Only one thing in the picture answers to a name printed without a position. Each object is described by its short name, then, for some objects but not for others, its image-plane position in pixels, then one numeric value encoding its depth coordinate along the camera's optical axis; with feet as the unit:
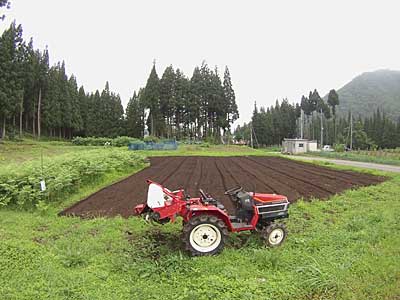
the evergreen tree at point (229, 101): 172.14
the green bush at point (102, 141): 140.66
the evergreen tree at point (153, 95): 165.68
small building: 174.01
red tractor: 16.43
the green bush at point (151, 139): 137.28
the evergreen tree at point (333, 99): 257.14
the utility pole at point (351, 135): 213.87
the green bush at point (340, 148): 157.28
